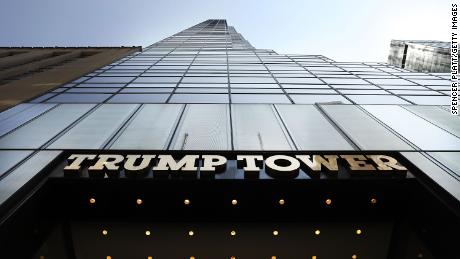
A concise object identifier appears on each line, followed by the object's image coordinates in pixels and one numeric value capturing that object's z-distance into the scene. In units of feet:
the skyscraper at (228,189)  30.58
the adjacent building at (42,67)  58.80
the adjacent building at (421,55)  232.32
